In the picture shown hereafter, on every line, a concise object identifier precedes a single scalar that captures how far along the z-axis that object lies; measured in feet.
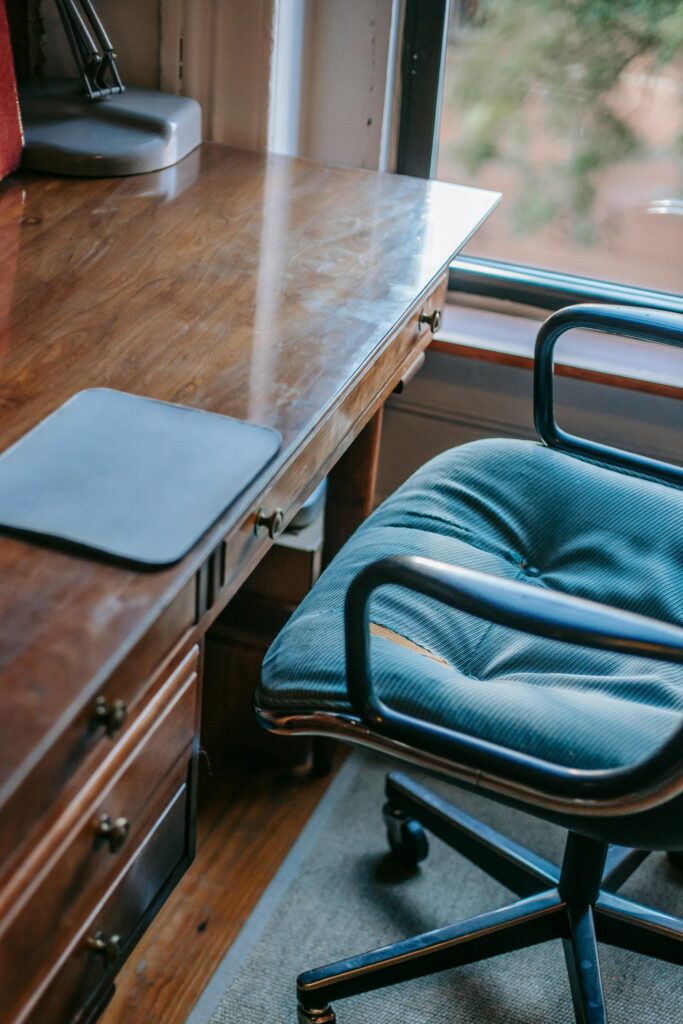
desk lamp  5.03
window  6.08
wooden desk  2.62
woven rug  4.71
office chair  3.14
